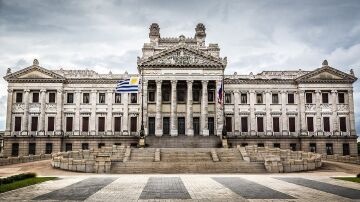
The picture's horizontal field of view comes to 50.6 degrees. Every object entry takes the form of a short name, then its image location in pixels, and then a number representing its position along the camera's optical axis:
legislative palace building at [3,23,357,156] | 62.41
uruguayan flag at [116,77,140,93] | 47.88
